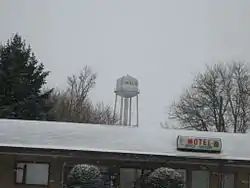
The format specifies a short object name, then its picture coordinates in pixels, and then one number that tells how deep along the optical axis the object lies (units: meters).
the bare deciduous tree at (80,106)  54.06
